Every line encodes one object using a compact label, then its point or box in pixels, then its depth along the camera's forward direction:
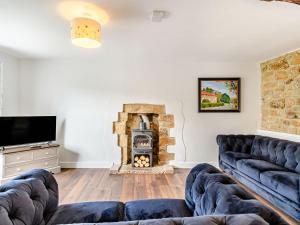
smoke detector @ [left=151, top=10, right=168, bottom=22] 2.44
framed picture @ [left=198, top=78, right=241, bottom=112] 4.98
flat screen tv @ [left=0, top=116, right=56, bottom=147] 4.04
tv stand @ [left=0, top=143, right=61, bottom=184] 3.84
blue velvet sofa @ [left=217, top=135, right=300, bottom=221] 2.66
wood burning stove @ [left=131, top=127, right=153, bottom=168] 4.85
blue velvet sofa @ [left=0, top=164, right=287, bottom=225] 1.15
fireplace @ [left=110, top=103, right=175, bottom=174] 4.87
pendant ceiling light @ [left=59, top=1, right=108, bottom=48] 2.33
